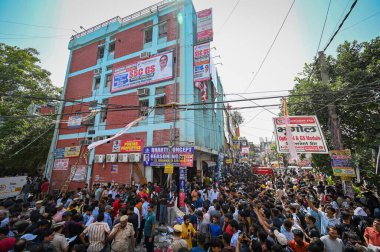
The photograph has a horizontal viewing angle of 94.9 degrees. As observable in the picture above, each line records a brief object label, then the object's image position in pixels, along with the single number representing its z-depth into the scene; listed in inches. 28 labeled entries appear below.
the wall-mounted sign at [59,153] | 743.7
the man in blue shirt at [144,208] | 283.6
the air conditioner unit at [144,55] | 672.4
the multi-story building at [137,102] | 581.3
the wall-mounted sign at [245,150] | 1392.7
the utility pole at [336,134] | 289.3
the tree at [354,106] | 366.9
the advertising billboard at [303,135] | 244.5
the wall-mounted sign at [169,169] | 431.5
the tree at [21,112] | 666.2
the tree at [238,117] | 1607.3
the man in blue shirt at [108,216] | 218.2
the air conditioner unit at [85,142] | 703.7
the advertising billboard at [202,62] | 569.3
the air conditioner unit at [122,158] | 599.2
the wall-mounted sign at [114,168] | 624.5
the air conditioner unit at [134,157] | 581.0
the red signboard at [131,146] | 600.5
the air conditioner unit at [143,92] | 636.6
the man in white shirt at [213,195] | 405.0
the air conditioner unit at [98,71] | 778.2
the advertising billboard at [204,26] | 571.9
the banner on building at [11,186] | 538.7
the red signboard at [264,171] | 787.5
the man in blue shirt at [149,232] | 225.0
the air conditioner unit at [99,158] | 643.9
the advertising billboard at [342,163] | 277.4
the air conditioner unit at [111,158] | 621.9
